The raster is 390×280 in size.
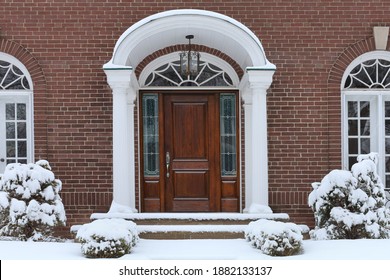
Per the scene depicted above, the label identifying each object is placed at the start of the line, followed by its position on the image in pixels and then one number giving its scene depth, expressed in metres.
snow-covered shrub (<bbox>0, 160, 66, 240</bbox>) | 7.21
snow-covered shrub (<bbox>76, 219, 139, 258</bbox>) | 5.94
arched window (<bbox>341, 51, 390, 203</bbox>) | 8.83
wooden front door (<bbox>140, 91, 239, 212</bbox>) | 8.83
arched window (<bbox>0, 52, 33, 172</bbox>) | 8.73
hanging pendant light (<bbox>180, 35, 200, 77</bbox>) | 8.29
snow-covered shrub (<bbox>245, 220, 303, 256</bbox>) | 6.09
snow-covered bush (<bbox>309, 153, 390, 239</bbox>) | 7.13
